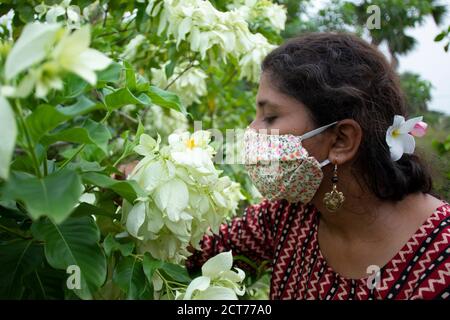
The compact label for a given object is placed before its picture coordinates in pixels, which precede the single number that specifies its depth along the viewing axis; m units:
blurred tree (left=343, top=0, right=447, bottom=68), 6.41
